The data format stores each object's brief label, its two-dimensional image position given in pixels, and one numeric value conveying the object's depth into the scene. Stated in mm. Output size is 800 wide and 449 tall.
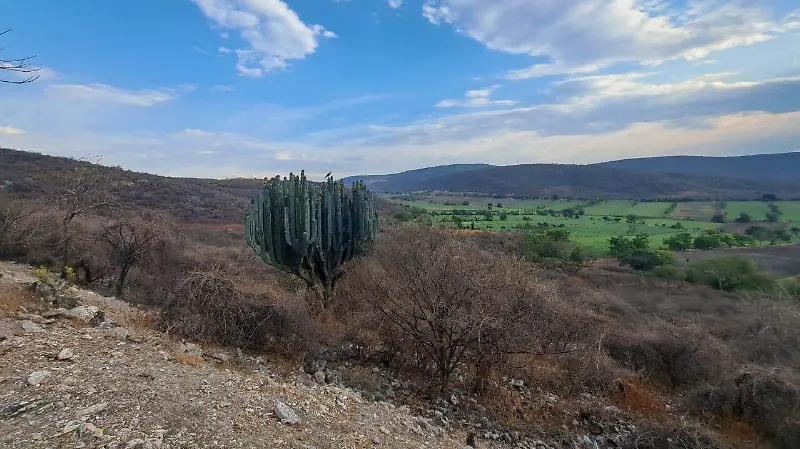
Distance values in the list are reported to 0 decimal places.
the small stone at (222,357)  7652
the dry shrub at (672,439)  7914
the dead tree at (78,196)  12141
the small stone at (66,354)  5803
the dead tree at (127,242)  12813
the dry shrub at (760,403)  8594
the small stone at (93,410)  4606
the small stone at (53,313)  7109
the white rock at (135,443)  4191
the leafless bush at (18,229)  12711
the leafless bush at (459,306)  8273
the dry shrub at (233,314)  8594
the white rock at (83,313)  7371
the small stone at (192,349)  7391
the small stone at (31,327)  6398
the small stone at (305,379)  7394
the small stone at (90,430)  4279
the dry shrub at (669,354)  11664
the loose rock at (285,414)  5305
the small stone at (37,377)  5076
